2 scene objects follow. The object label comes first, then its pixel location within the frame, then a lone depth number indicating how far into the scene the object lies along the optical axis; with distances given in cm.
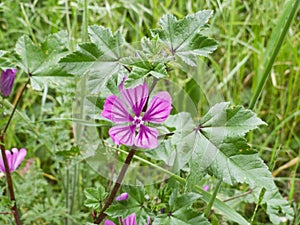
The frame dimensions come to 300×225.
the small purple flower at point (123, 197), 28
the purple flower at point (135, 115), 26
